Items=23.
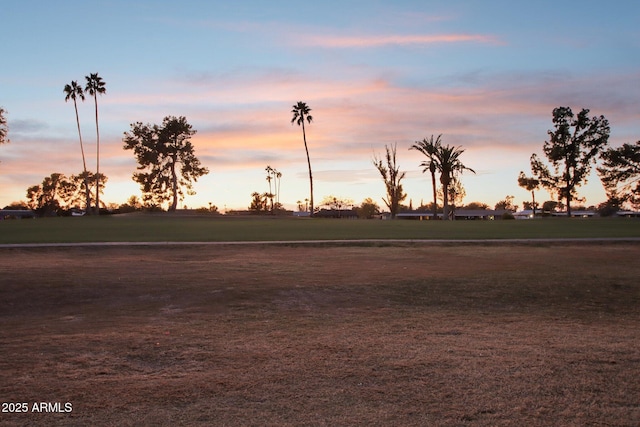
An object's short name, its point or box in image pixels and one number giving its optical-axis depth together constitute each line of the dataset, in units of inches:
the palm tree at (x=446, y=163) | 3046.3
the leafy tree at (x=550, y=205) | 6097.4
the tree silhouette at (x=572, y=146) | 2896.2
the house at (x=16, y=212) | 5173.2
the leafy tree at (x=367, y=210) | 4882.1
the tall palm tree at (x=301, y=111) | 3548.2
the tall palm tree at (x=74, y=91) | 3137.3
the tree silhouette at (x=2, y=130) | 2102.6
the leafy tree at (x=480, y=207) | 7687.0
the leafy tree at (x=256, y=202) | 4806.1
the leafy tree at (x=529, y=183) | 3068.4
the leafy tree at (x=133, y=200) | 5496.1
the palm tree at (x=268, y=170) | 5770.2
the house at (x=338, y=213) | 5177.2
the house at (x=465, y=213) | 5595.5
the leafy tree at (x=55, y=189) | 5265.8
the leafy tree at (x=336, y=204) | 5841.5
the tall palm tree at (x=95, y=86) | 3137.3
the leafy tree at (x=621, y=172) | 2485.5
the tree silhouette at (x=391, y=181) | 3765.5
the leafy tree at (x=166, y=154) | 3405.5
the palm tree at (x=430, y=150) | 3083.2
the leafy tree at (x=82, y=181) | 5098.4
